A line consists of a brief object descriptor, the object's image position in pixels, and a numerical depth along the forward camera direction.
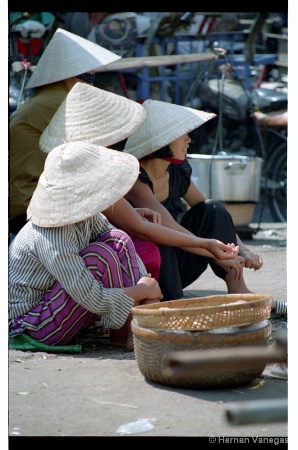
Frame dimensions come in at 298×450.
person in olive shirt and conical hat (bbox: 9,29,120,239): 9.22
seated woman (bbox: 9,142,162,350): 7.30
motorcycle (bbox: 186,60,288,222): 17.10
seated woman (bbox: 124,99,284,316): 8.63
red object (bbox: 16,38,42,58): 17.36
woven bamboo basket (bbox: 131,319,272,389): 6.48
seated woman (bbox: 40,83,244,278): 8.04
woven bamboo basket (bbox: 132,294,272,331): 6.46
